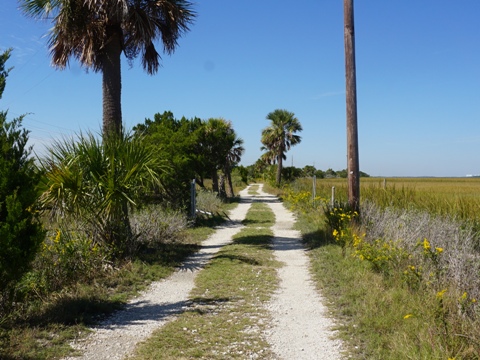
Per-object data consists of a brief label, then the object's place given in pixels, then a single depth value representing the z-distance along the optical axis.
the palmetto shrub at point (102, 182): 7.48
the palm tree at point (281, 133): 41.94
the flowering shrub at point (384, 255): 6.82
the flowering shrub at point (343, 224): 9.32
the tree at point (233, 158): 35.16
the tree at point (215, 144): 25.78
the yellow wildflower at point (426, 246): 5.40
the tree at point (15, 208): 4.26
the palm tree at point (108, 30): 9.06
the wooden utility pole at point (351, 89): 10.98
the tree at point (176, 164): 15.16
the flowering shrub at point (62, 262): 6.01
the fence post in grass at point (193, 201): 15.81
